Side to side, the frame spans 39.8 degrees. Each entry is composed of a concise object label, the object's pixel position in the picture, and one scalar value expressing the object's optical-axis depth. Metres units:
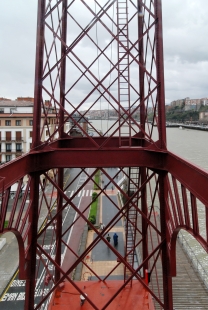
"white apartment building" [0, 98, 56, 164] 29.81
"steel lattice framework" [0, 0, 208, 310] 4.92
